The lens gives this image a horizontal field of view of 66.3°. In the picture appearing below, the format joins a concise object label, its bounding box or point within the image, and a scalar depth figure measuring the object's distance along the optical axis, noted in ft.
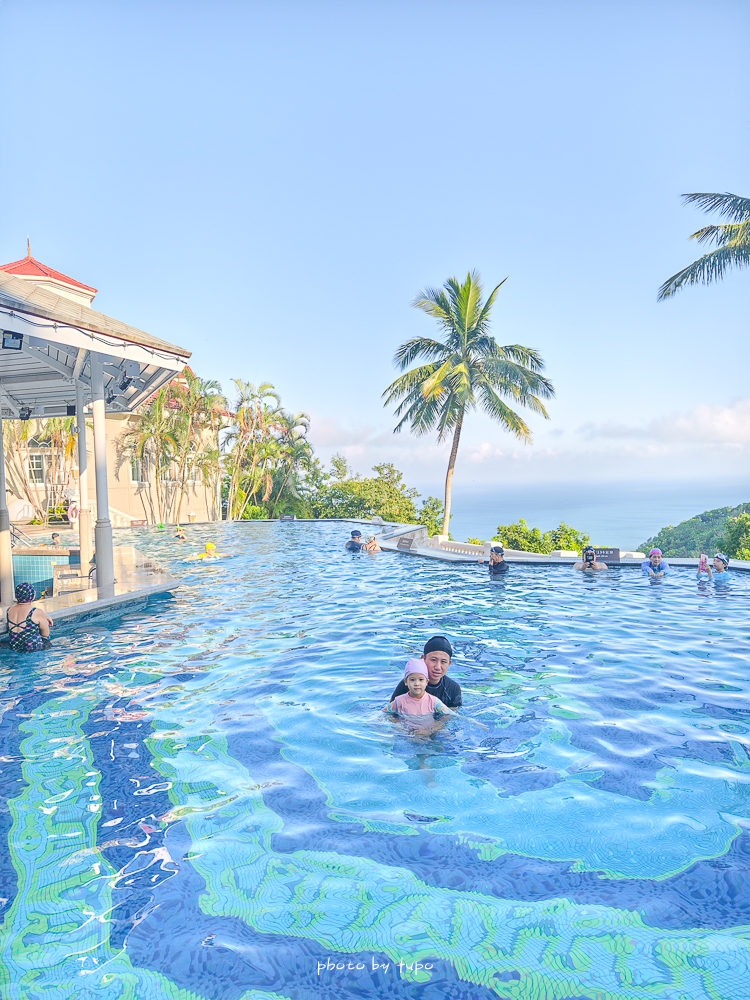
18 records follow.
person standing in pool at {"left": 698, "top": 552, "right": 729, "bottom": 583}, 39.58
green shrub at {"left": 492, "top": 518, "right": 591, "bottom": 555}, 68.85
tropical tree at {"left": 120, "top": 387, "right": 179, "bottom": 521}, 90.43
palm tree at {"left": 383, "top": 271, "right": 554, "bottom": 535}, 72.33
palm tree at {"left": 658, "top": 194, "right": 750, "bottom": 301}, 53.47
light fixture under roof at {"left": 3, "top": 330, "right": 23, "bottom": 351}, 22.27
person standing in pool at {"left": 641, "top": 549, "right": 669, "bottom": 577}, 41.14
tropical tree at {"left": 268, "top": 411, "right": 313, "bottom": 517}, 107.55
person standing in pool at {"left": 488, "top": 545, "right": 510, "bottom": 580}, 42.56
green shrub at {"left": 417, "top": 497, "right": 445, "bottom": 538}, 91.86
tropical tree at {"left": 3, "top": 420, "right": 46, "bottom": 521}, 82.64
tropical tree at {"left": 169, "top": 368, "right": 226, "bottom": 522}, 94.02
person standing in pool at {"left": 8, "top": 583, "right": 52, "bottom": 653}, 23.31
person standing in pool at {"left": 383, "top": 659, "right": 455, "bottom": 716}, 15.94
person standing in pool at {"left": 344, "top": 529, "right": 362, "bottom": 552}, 56.27
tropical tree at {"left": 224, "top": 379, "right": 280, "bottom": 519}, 102.27
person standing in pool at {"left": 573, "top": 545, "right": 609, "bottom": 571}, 43.80
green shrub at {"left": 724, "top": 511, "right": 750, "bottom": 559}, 55.36
